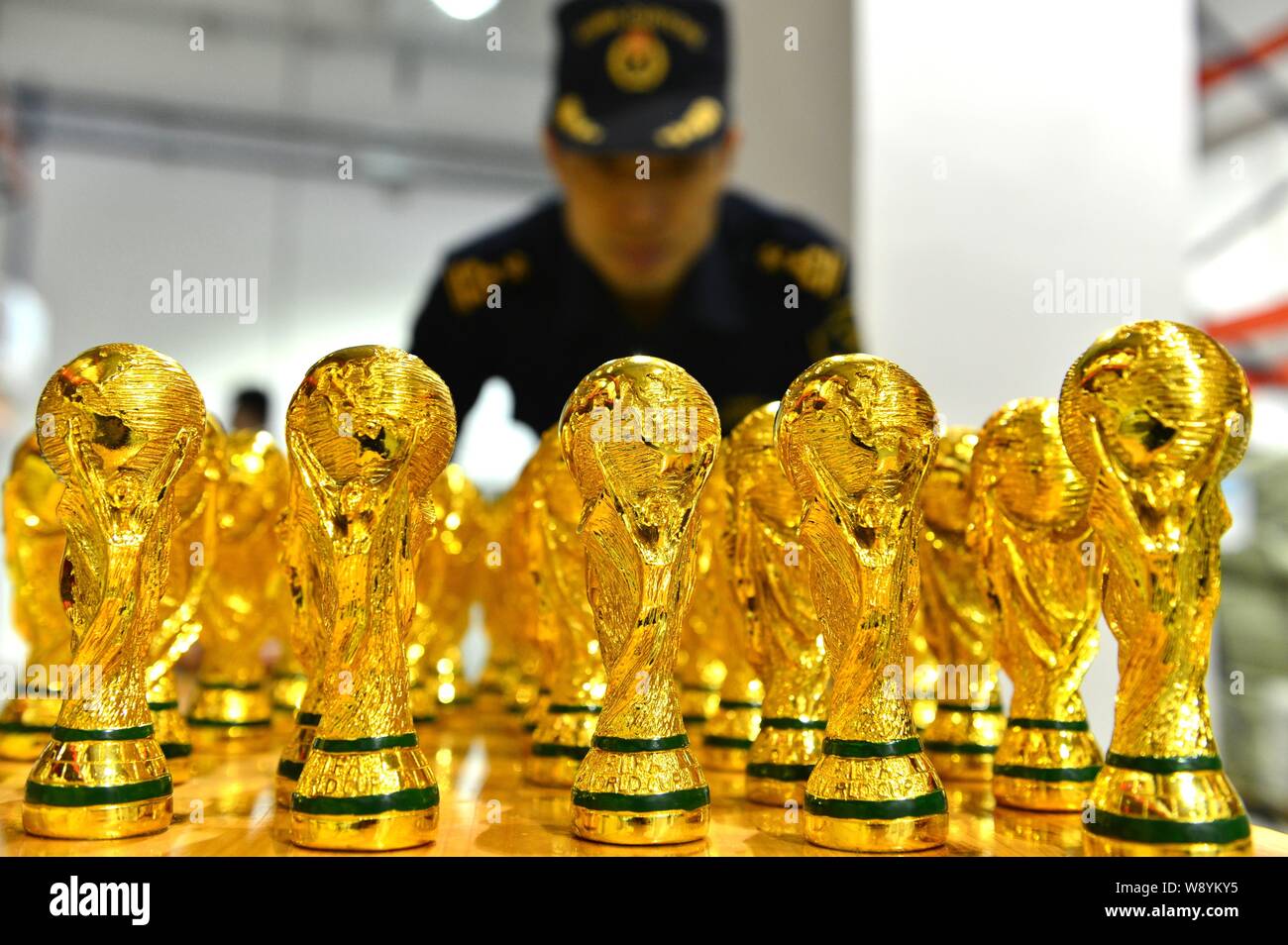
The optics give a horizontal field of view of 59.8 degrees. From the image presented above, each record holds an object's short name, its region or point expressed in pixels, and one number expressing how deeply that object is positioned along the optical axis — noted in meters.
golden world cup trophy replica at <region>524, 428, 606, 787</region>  0.77
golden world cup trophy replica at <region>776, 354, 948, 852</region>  0.56
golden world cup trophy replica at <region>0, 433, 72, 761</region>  0.84
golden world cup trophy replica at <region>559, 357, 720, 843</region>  0.56
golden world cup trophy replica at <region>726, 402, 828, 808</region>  0.73
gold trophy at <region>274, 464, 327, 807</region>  0.68
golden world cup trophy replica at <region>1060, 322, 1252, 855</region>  0.54
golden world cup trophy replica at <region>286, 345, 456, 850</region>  0.55
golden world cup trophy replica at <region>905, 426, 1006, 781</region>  0.79
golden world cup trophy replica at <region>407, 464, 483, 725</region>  0.95
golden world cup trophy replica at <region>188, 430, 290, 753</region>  0.87
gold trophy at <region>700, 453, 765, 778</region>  0.81
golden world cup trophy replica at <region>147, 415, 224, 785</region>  0.77
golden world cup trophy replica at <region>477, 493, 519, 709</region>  1.06
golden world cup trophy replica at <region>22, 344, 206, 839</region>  0.57
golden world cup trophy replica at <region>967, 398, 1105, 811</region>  0.69
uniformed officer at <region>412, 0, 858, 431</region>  1.46
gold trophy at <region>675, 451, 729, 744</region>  0.87
